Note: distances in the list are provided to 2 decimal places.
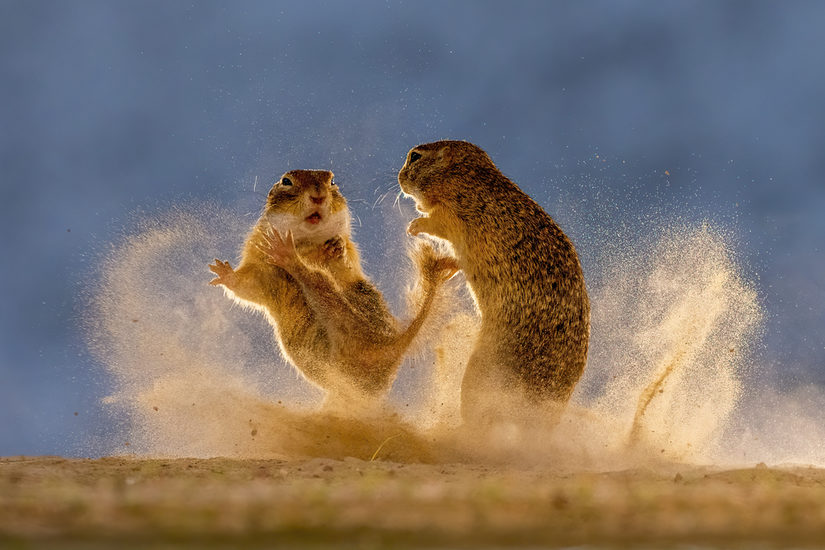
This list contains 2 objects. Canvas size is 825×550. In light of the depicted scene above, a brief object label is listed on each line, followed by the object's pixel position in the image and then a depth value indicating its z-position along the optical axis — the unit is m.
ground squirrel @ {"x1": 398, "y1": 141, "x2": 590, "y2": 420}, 16.70
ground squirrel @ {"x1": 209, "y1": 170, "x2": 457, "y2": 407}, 18.55
